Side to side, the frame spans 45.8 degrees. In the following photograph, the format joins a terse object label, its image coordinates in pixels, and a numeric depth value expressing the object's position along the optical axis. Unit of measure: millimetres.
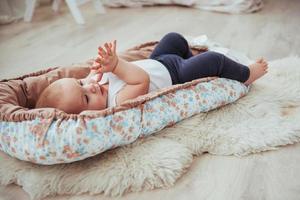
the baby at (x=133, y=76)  1163
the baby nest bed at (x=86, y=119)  1018
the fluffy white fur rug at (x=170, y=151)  1021
